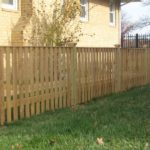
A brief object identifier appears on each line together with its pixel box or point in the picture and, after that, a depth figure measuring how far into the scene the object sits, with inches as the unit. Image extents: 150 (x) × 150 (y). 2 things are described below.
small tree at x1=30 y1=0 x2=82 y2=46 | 578.9
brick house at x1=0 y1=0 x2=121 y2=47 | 566.3
